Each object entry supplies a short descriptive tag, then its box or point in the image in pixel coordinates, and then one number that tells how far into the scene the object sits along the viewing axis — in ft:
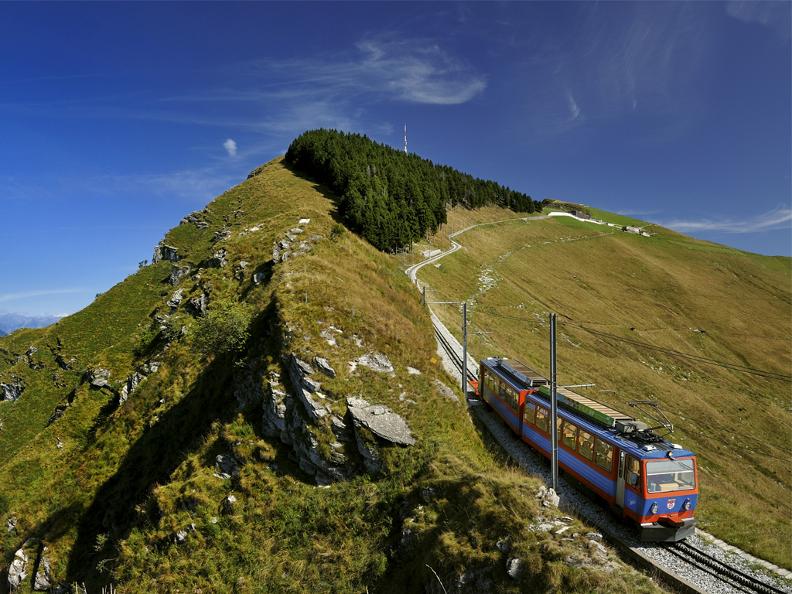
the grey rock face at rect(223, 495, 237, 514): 63.05
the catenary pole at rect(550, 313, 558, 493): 56.18
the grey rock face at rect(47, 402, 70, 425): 115.65
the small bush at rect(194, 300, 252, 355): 87.04
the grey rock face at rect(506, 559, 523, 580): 41.16
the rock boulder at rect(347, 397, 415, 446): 64.18
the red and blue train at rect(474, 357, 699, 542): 51.29
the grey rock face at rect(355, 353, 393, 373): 73.83
